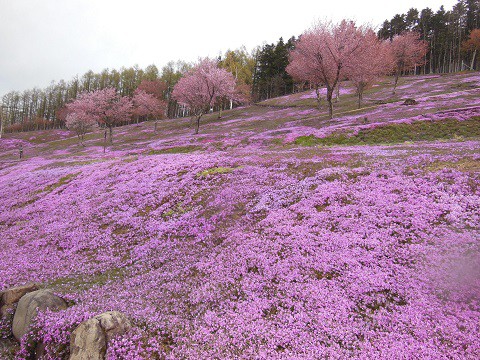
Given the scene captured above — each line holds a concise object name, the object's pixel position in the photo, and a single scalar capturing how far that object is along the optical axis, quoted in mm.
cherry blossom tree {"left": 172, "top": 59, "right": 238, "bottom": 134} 49781
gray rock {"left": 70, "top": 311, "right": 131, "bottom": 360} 4891
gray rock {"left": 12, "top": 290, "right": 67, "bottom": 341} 5945
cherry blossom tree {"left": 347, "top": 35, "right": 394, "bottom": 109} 35406
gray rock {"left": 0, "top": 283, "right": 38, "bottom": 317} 6677
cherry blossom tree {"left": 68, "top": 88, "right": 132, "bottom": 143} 40188
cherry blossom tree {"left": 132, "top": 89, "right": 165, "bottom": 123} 66438
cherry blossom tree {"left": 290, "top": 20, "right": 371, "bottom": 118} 34656
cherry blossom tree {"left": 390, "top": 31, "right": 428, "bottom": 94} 53875
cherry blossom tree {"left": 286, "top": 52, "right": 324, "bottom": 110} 38188
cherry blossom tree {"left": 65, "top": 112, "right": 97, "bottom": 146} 54653
